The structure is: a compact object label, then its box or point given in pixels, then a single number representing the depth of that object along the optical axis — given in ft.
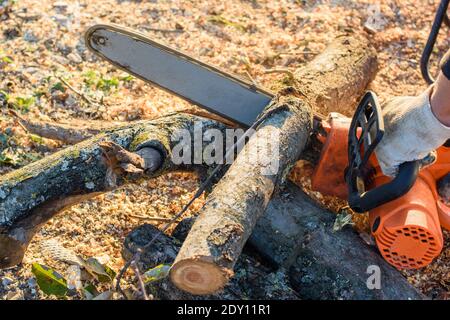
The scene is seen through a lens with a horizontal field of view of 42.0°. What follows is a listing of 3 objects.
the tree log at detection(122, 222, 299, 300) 8.04
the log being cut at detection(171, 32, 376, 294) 7.06
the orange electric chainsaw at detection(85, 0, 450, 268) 8.13
